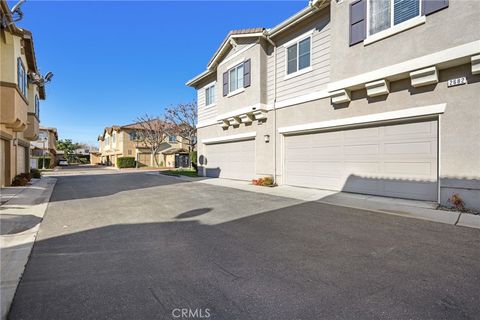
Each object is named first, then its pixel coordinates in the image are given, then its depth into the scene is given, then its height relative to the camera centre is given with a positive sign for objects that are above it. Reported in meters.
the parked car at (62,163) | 50.34 -0.67
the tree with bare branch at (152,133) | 38.45 +4.02
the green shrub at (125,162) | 37.19 -0.35
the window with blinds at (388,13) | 7.22 +4.37
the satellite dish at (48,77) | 17.06 +5.60
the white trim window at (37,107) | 16.98 +3.65
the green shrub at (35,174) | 18.31 -1.04
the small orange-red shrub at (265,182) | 11.80 -1.04
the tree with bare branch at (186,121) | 32.12 +4.98
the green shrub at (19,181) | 12.98 -1.11
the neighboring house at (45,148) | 37.09 +1.74
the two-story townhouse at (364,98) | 6.62 +2.15
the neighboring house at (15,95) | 9.34 +2.75
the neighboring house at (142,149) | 39.22 +1.74
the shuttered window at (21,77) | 10.74 +3.77
